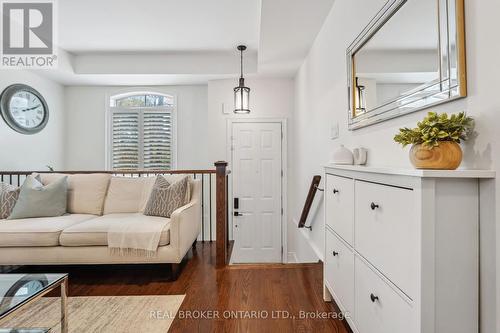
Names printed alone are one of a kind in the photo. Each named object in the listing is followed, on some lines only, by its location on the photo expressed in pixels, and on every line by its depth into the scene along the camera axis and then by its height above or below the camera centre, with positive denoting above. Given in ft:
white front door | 14.93 -1.22
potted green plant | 3.35 +0.33
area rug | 6.24 -3.41
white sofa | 8.65 -2.22
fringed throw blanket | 8.54 -2.12
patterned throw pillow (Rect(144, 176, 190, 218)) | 9.81 -1.05
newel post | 9.64 -1.52
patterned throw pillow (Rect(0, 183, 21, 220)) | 10.01 -1.11
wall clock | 12.08 +2.67
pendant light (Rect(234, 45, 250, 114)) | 11.80 +2.85
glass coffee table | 4.60 -2.15
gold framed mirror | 3.63 +1.73
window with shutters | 16.31 +1.73
